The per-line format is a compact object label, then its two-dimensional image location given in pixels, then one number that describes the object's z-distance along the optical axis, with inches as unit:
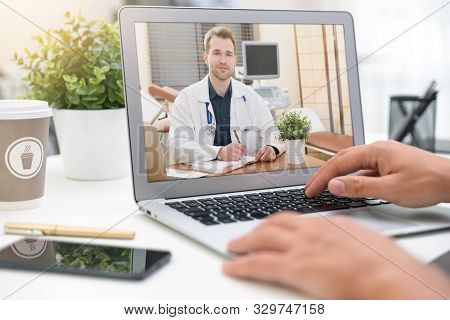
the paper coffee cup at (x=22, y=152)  30.5
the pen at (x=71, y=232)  24.9
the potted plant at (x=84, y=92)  38.4
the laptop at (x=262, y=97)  27.4
